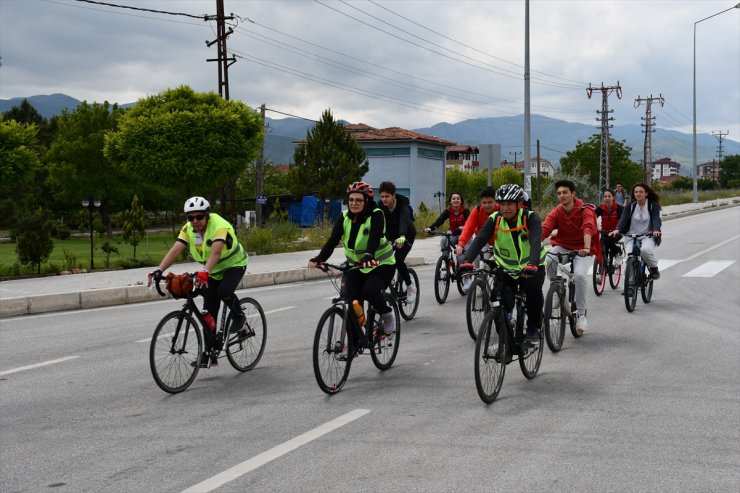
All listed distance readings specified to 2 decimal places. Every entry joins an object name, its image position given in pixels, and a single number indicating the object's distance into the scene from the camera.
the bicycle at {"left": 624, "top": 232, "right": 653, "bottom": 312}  11.17
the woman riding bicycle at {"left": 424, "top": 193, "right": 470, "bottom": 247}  12.22
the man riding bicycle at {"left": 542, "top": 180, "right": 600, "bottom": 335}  8.64
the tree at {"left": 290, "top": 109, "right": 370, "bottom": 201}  52.66
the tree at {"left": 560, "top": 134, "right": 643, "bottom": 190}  96.31
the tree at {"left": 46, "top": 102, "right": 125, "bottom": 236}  50.97
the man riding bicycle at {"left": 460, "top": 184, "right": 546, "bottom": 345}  6.61
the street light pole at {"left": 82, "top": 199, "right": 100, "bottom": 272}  17.43
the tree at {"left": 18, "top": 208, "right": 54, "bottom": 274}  15.88
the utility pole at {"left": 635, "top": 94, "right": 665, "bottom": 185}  86.12
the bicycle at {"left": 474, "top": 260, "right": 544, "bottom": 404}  5.91
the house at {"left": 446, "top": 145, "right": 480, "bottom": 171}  136.25
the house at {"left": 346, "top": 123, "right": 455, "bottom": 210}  63.50
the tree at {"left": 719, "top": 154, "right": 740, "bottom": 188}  139.25
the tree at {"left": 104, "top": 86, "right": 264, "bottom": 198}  24.17
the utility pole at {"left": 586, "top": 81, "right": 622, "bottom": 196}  68.19
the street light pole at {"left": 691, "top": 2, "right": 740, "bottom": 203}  45.16
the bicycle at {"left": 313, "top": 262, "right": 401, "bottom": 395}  6.23
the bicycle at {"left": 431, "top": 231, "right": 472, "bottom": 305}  12.17
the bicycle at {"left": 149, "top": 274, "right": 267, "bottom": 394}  6.43
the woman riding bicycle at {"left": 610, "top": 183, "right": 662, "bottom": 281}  11.34
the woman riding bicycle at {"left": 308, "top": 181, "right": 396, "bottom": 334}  6.80
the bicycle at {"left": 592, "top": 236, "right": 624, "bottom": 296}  13.17
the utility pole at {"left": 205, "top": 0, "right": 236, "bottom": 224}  28.84
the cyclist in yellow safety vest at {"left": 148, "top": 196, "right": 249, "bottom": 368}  6.66
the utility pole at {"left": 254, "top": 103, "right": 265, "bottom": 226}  41.53
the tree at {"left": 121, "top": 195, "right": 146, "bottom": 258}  22.45
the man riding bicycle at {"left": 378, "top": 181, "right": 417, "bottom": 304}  9.62
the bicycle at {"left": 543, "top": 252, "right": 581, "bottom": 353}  7.96
